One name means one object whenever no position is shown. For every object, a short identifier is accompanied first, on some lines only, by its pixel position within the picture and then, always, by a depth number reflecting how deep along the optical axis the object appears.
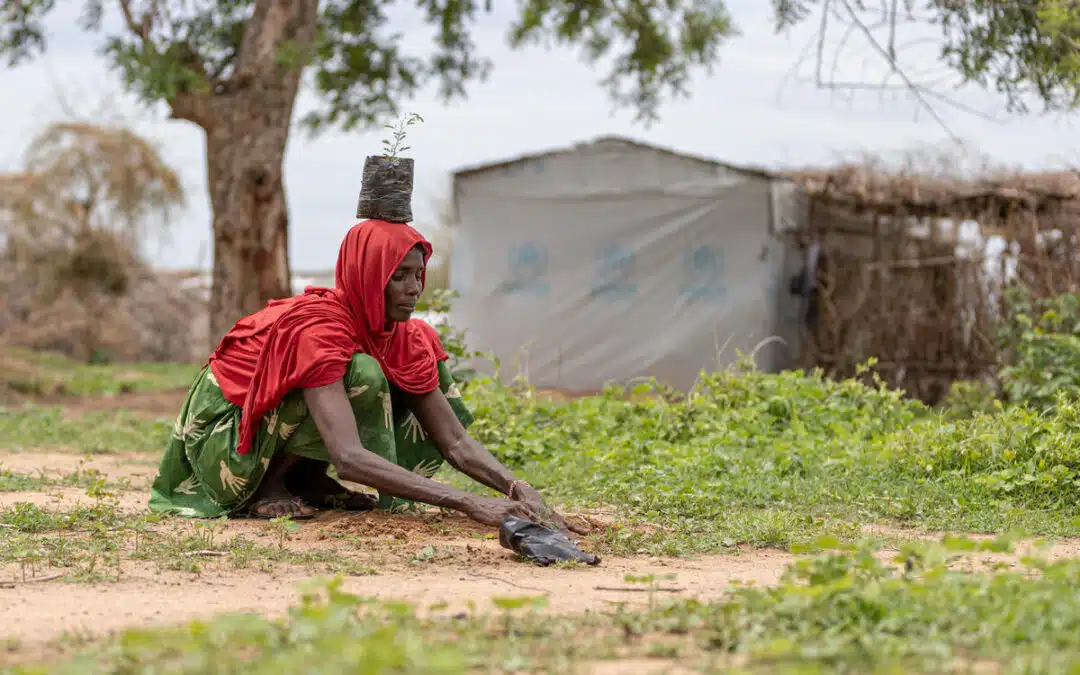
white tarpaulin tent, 24.44
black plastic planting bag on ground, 7.60
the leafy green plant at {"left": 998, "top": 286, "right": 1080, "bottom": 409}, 15.77
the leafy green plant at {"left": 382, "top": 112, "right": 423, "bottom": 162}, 9.23
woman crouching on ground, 8.44
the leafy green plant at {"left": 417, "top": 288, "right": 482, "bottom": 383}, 15.30
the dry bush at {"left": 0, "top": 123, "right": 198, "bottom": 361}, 36.72
